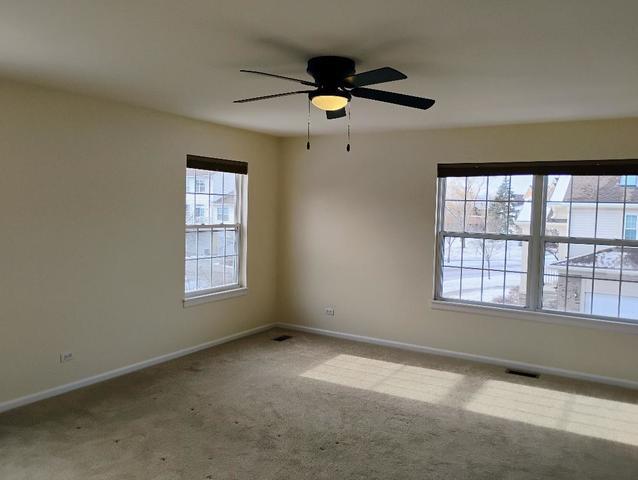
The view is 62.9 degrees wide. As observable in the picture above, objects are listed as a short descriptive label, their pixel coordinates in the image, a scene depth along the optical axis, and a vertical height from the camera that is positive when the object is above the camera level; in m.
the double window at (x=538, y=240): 4.66 -0.15
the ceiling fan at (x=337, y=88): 2.91 +0.74
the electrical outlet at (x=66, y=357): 4.07 -1.15
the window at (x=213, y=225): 5.29 -0.11
